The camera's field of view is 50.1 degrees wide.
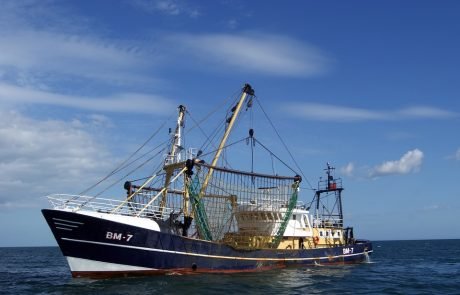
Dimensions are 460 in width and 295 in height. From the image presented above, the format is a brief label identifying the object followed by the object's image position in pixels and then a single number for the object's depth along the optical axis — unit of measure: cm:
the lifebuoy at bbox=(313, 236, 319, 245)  4381
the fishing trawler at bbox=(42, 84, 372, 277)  2817
